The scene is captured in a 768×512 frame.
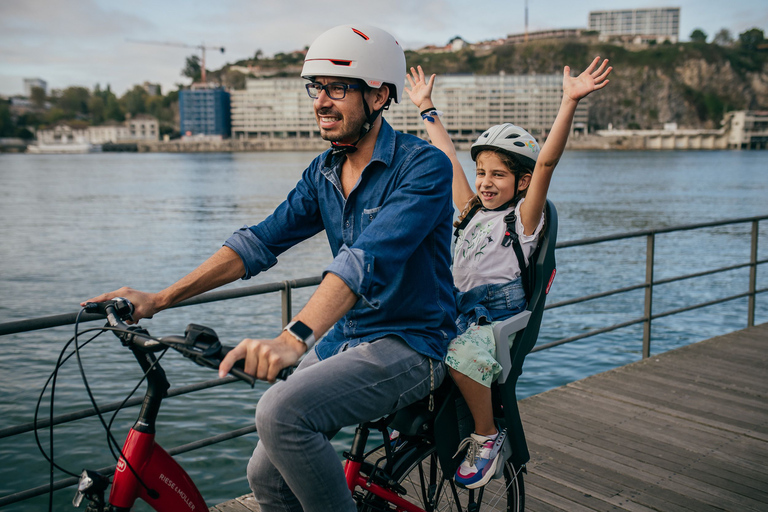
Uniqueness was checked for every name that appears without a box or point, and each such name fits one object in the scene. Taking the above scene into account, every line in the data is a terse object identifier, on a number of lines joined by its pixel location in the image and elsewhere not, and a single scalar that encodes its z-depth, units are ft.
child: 8.00
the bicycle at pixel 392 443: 5.74
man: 6.23
